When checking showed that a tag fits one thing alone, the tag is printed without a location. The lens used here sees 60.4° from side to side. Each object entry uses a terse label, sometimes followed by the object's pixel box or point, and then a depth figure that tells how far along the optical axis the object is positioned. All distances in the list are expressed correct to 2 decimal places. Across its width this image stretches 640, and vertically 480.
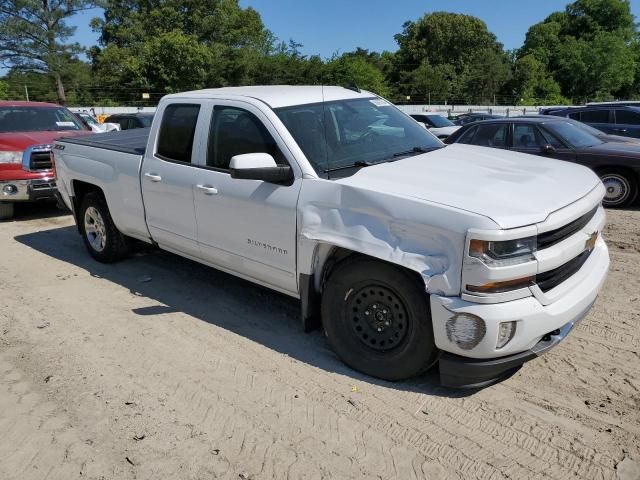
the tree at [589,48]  61.88
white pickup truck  3.08
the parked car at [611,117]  12.55
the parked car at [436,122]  18.08
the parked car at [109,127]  9.38
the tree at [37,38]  43.97
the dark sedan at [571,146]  8.72
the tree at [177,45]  47.81
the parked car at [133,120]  15.91
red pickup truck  8.38
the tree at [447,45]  66.31
